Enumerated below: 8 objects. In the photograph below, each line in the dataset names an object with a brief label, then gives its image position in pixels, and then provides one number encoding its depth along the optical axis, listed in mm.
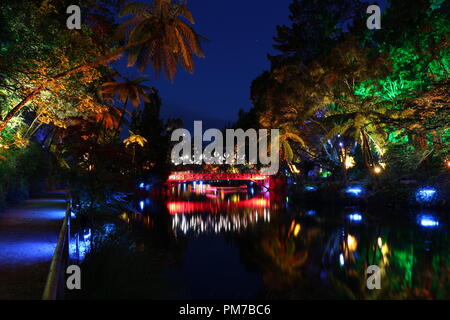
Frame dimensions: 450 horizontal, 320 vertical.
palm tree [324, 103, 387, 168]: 27109
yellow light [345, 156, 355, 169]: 38866
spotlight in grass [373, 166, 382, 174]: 28834
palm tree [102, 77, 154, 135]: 28262
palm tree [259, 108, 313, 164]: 34406
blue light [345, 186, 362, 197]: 30281
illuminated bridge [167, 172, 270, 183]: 46156
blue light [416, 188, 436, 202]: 25375
